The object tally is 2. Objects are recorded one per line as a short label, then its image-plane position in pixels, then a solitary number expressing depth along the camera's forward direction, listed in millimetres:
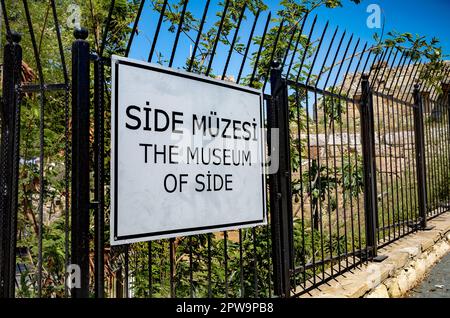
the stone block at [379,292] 2949
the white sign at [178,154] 1650
